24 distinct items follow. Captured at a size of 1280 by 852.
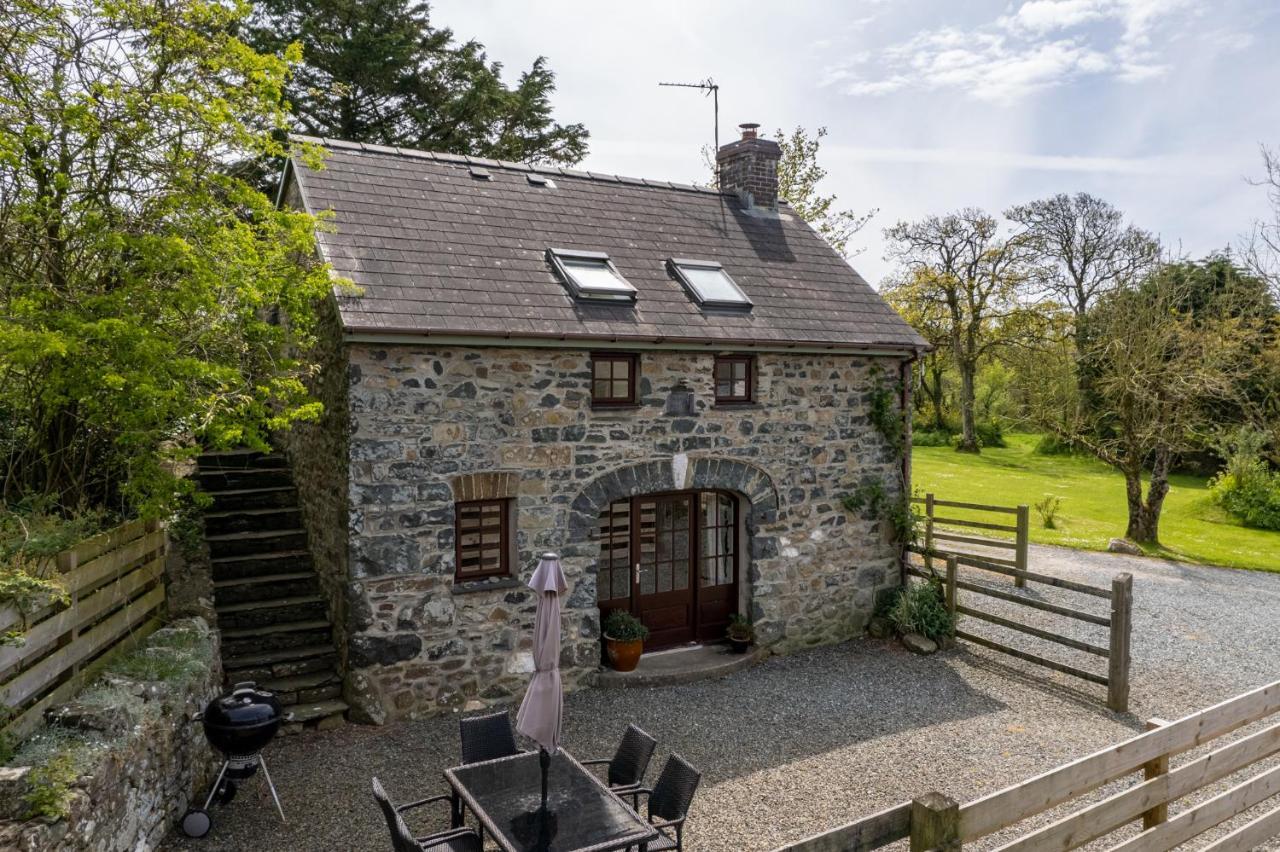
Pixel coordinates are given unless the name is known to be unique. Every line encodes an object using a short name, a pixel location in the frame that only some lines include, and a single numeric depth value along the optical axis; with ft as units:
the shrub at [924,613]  36.83
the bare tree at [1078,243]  111.96
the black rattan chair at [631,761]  20.40
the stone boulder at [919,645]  36.11
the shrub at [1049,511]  67.26
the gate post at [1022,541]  46.88
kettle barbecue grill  20.58
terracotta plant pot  32.35
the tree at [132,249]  21.62
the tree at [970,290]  111.14
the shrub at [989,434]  122.42
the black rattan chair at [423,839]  16.34
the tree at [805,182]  88.38
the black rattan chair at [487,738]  21.58
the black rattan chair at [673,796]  18.53
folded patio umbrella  18.56
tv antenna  47.75
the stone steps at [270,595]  28.50
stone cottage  28.30
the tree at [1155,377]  58.03
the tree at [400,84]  72.33
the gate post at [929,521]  46.36
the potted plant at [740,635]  35.19
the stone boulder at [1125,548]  58.49
